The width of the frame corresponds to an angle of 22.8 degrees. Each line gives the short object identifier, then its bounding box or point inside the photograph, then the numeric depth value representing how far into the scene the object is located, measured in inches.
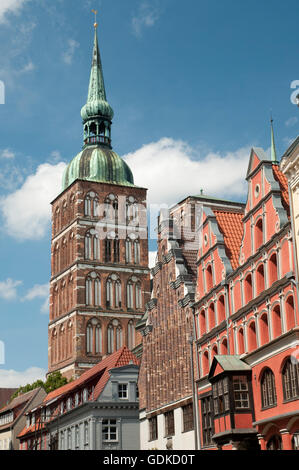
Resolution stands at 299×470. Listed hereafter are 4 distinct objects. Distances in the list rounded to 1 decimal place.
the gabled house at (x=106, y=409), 2221.9
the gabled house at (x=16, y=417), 3516.2
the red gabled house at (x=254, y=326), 1258.0
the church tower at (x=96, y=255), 4047.7
